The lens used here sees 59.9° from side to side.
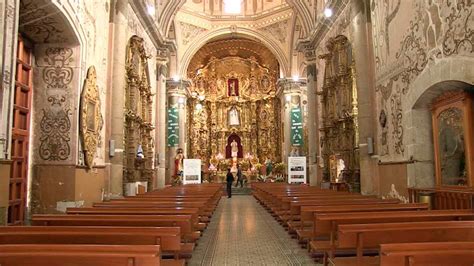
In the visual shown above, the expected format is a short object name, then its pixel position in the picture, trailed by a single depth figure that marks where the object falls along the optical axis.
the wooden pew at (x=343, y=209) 5.95
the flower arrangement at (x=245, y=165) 32.25
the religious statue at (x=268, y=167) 29.87
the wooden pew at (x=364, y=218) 4.68
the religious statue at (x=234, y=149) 33.52
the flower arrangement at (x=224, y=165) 32.44
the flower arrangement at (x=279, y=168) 28.60
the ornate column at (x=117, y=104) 11.68
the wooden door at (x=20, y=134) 8.11
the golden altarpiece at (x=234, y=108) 33.00
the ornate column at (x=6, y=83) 5.78
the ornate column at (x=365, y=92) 11.70
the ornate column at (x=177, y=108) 25.69
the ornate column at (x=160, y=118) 20.14
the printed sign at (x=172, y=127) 23.77
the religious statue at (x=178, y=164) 24.67
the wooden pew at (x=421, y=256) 2.79
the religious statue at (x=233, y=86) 34.53
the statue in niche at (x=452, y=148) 7.70
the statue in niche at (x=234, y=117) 34.26
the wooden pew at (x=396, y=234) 3.74
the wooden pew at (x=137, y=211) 5.63
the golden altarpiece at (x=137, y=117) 14.25
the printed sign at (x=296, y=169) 20.16
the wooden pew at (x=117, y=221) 4.56
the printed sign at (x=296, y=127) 24.73
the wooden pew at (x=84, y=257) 2.61
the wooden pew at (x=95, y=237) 3.49
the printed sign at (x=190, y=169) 20.16
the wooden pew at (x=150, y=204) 6.95
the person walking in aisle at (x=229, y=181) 19.48
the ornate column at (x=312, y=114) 19.60
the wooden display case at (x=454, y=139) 7.38
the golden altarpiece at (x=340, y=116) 14.13
